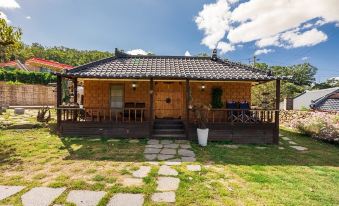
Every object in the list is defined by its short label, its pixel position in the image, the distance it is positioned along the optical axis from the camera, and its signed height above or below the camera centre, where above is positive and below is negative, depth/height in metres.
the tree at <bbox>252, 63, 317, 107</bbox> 23.44 +5.48
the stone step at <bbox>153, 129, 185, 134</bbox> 10.91 -1.28
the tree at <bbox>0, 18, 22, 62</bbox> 9.53 +2.49
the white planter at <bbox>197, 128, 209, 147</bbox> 9.31 -1.30
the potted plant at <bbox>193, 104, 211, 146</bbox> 9.32 -0.82
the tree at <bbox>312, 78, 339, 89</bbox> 57.00 +4.47
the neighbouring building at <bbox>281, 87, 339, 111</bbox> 23.00 +0.27
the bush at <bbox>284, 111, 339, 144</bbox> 11.16 -1.14
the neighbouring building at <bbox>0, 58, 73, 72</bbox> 37.16 +5.69
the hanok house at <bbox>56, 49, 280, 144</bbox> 10.31 +0.31
